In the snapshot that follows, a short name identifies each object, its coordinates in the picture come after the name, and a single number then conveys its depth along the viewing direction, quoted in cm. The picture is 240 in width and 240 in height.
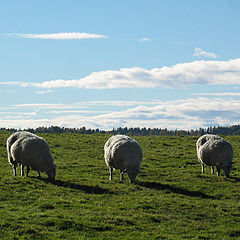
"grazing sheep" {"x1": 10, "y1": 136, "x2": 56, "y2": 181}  2386
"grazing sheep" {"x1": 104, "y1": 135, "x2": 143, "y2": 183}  2403
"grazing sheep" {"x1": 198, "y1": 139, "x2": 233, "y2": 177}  2714
